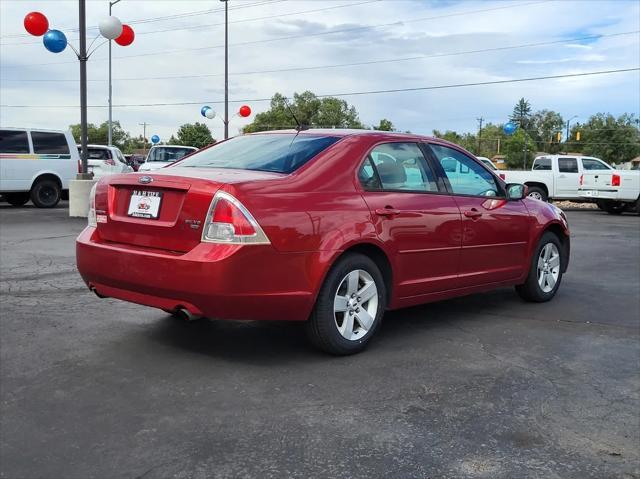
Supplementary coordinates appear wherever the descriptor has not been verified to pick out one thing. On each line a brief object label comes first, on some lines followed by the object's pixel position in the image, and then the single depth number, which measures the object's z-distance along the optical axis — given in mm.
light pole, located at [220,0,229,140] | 31984
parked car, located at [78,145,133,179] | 20312
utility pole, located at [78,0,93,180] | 14359
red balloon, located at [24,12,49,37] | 15312
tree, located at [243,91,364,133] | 80125
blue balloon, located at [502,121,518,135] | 42062
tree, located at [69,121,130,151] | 112675
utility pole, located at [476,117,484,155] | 116319
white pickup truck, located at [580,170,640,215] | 20578
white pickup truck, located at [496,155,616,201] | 21719
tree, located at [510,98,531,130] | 147275
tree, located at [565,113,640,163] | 83062
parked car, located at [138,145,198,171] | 19969
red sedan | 3941
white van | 16672
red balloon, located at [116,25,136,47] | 16422
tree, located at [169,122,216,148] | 90125
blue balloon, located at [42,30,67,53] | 15227
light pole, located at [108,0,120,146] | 37691
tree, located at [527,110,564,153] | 113375
